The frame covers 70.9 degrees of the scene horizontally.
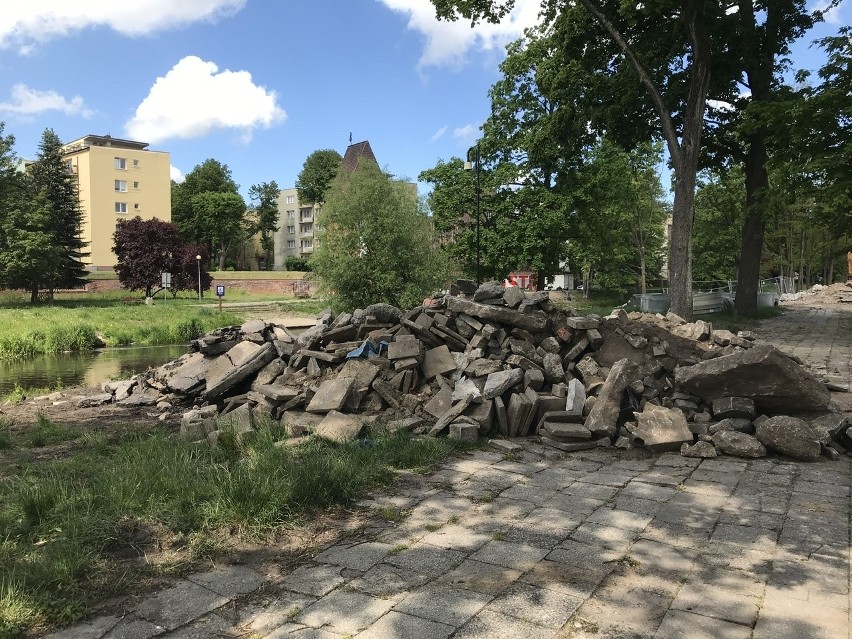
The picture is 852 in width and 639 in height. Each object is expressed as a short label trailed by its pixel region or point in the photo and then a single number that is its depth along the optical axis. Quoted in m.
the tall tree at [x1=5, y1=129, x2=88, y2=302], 37.94
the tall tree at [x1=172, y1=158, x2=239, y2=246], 75.12
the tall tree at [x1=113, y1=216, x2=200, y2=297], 43.75
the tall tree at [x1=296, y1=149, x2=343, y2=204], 79.31
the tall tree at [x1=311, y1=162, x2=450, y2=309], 26.00
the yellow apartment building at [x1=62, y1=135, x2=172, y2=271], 61.59
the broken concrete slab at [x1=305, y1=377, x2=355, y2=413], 7.32
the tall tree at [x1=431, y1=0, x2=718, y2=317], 15.38
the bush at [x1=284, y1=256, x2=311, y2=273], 72.38
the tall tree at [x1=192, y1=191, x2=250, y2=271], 73.38
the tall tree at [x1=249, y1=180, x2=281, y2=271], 83.56
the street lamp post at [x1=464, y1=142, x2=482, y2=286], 24.35
